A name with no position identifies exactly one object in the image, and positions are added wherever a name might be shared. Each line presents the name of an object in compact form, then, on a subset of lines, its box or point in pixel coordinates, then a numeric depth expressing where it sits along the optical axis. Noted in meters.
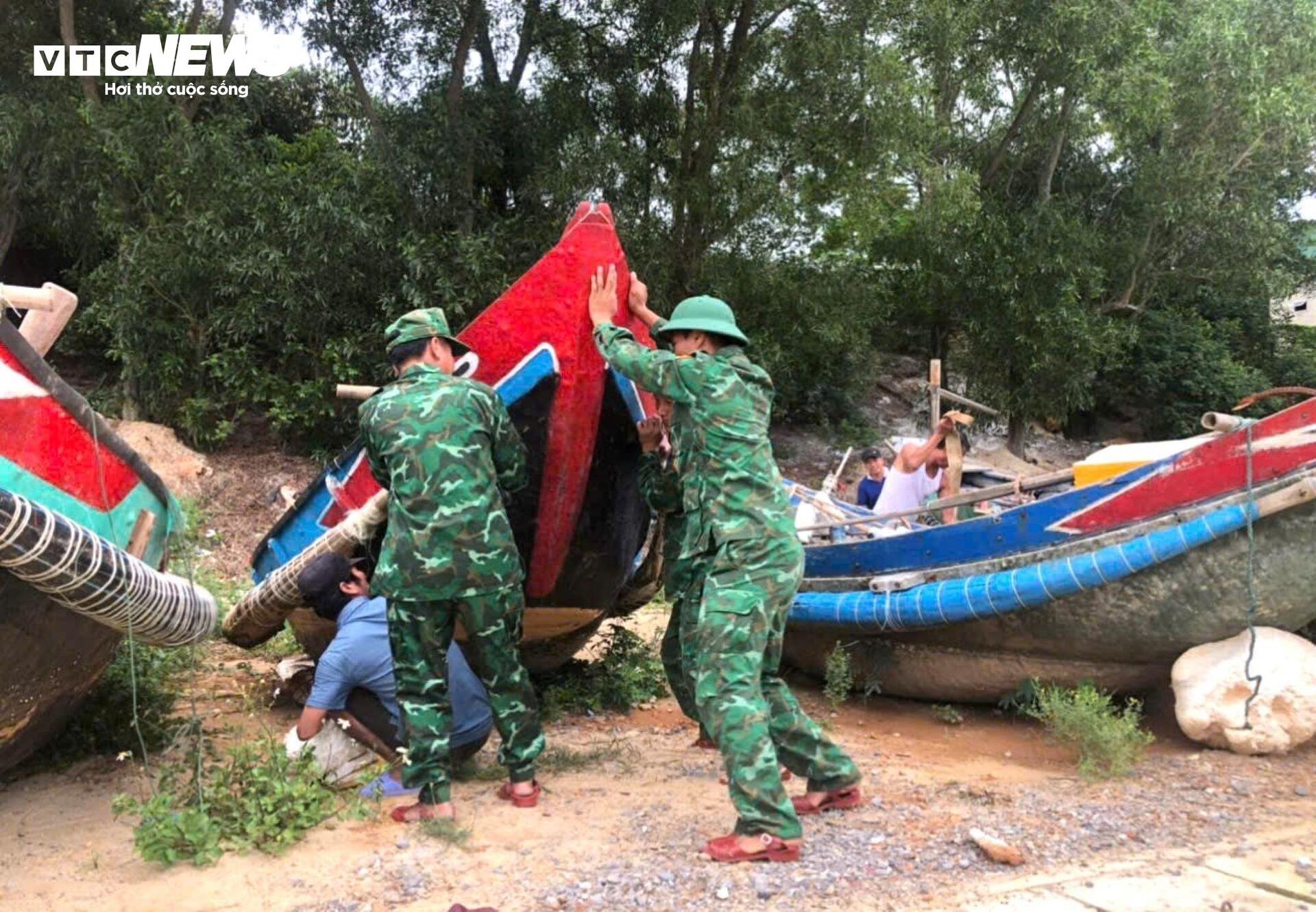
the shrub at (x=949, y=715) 5.29
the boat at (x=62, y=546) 2.93
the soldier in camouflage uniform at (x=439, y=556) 3.51
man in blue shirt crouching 3.81
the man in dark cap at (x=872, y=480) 7.32
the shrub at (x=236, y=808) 3.25
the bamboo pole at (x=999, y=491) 5.08
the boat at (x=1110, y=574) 4.29
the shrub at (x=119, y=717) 4.38
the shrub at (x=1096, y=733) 4.14
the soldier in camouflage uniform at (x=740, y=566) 3.19
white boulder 4.25
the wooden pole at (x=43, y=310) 3.41
